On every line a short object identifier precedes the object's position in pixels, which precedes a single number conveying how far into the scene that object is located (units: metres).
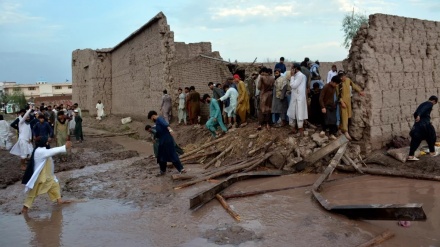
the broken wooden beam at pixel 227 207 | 5.81
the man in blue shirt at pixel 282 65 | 11.52
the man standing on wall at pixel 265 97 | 9.96
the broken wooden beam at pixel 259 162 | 8.30
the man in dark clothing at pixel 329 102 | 8.75
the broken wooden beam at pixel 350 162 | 8.05
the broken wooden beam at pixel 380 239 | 4.54
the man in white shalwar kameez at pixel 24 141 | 10.54
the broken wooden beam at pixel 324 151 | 8.09
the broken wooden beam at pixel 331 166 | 7.00
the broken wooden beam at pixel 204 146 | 10.18
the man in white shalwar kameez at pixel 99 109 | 22.09
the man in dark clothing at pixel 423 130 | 8.15
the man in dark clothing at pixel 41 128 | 9.88
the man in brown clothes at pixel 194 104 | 13.39
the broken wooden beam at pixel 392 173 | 7.37
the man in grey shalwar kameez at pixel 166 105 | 14.48
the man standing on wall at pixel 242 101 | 10.87
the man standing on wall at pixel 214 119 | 10.82
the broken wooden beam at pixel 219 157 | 9.14
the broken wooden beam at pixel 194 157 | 9.87
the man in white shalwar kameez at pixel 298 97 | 8.88
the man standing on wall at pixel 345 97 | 8.86
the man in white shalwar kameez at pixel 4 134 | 12.93
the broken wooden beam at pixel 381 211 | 4.55
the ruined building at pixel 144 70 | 14.52
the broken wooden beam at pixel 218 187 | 6.38
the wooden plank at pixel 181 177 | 8.11
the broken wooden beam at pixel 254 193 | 6.82
